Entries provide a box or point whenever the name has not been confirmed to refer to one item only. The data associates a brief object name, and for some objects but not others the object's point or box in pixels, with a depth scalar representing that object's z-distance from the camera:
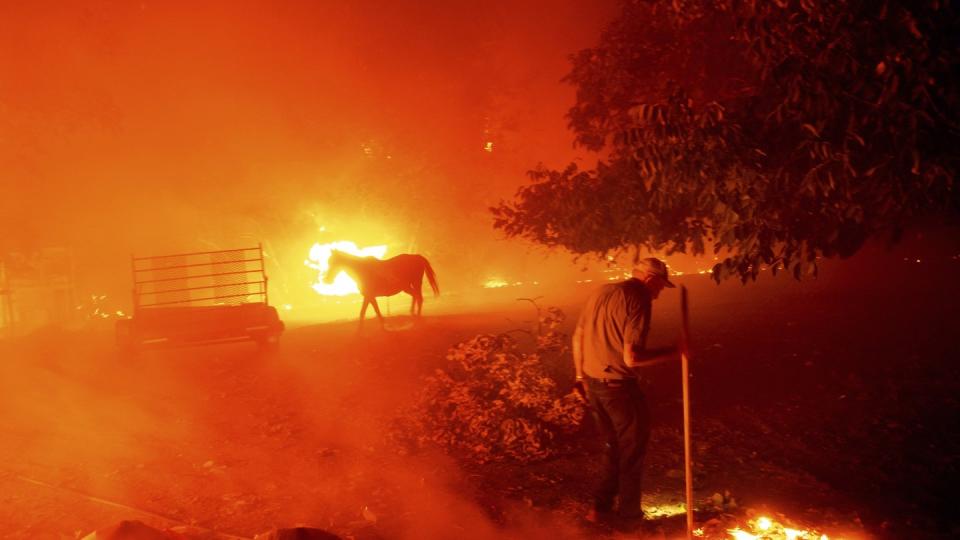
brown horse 13.07
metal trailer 12.01
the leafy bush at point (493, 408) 7.30
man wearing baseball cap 5.41
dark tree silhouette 5.69
